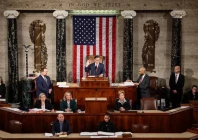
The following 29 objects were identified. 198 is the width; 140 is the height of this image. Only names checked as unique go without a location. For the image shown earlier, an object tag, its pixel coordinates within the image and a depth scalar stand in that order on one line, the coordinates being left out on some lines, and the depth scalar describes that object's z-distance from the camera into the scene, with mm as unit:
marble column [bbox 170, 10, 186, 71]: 17938
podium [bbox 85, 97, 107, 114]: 12828
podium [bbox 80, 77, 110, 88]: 15453
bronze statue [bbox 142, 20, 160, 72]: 18453
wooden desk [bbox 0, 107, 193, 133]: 12859
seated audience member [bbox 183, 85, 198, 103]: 16078
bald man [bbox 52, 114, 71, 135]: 11898
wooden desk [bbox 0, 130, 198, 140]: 11116
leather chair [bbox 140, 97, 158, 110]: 14148
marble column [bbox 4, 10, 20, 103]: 17969
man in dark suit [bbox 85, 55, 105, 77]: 16094
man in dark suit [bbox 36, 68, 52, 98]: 15570
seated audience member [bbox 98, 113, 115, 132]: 11883
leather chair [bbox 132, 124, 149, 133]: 11898
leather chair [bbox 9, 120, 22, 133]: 12219
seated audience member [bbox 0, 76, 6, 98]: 16453
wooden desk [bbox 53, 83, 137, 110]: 15453
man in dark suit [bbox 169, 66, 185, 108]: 16406
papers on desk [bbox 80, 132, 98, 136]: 11493
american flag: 18219
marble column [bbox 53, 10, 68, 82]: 18016
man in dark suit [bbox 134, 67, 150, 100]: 15703
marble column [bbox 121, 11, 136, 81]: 18016
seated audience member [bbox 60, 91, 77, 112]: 13617
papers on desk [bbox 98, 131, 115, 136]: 11398
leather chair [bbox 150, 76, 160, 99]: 17562
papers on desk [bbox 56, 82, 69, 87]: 15633
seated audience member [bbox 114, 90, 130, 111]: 13585
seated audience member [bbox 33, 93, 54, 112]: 13758
